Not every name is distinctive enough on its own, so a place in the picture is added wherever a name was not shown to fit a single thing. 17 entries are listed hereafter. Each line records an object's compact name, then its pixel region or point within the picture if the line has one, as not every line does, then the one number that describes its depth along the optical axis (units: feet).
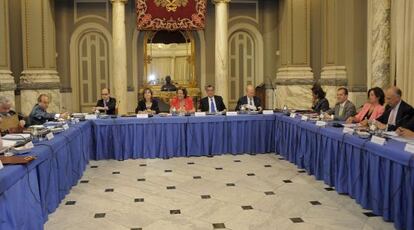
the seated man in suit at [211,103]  26.73
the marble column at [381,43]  26.11
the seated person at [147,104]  25.78
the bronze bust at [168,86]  41.93
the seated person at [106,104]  25.46
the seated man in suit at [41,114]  21.25
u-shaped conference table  11.90
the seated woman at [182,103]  26.27
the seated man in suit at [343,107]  20.84
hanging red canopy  38.29
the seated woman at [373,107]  19.06
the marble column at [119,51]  36.55
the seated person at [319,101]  23.70
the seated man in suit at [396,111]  16.33
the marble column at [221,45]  37.63
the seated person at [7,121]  17.35
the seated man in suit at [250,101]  26.53
